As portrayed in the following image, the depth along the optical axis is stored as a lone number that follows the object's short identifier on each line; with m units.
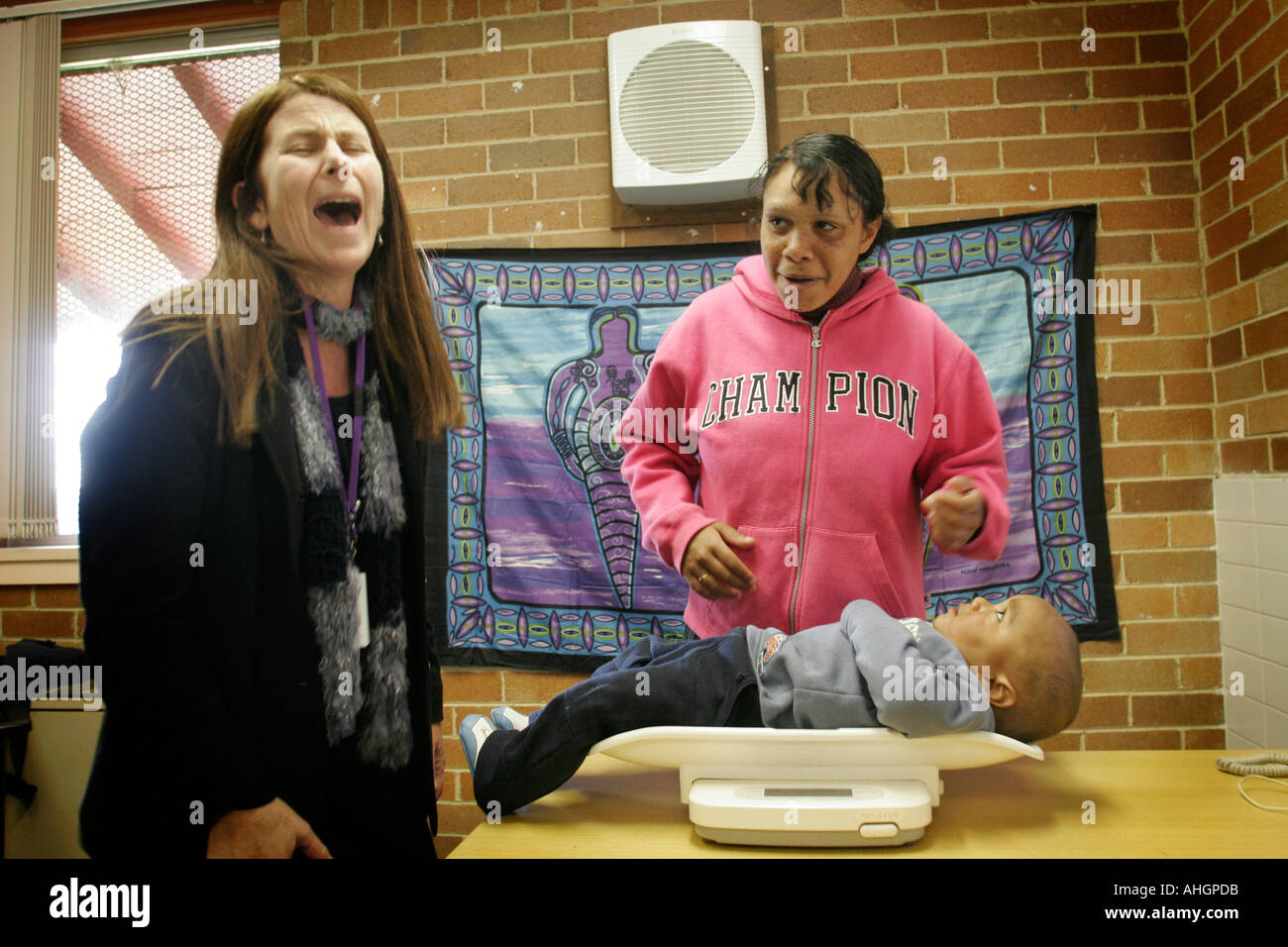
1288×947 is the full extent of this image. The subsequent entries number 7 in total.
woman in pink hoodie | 1.31
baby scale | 0.96
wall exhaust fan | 1.71
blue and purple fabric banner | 1.74
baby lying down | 1.04
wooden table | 0.95
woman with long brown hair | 0.97
